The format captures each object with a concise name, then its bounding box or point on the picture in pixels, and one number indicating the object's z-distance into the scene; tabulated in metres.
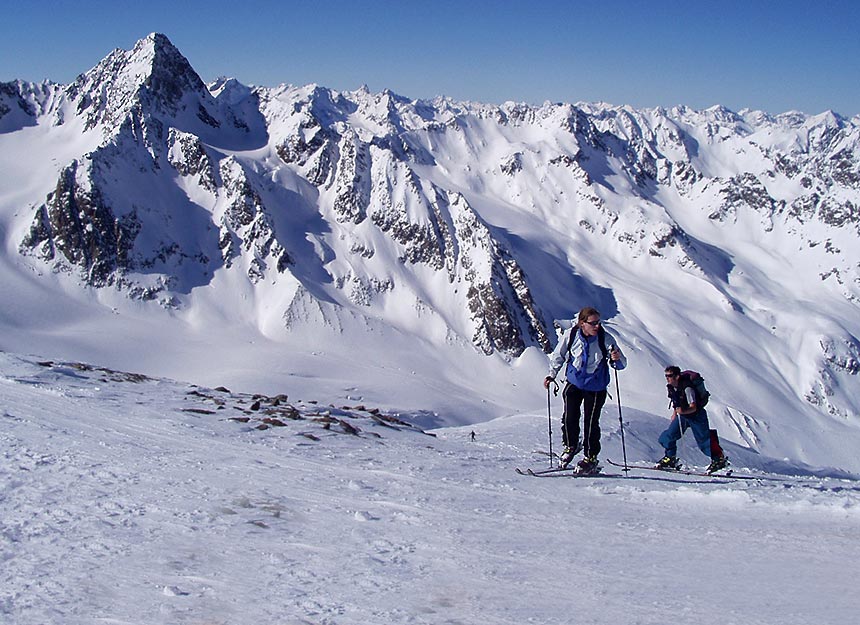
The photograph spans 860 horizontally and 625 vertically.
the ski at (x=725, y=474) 12.88
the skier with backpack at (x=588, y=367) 11.70
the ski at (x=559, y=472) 12.20
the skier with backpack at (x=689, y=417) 13.44
